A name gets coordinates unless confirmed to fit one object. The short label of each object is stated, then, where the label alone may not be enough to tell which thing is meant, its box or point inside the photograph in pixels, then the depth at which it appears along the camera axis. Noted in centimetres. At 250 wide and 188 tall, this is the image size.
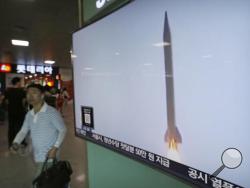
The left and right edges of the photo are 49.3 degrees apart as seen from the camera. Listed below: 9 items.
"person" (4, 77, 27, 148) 473
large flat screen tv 99
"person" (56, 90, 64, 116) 1108
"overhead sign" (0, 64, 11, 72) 1223
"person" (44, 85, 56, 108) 653
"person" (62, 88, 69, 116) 1288
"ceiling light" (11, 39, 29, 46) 663
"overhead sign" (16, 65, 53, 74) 1284
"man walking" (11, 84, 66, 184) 222
